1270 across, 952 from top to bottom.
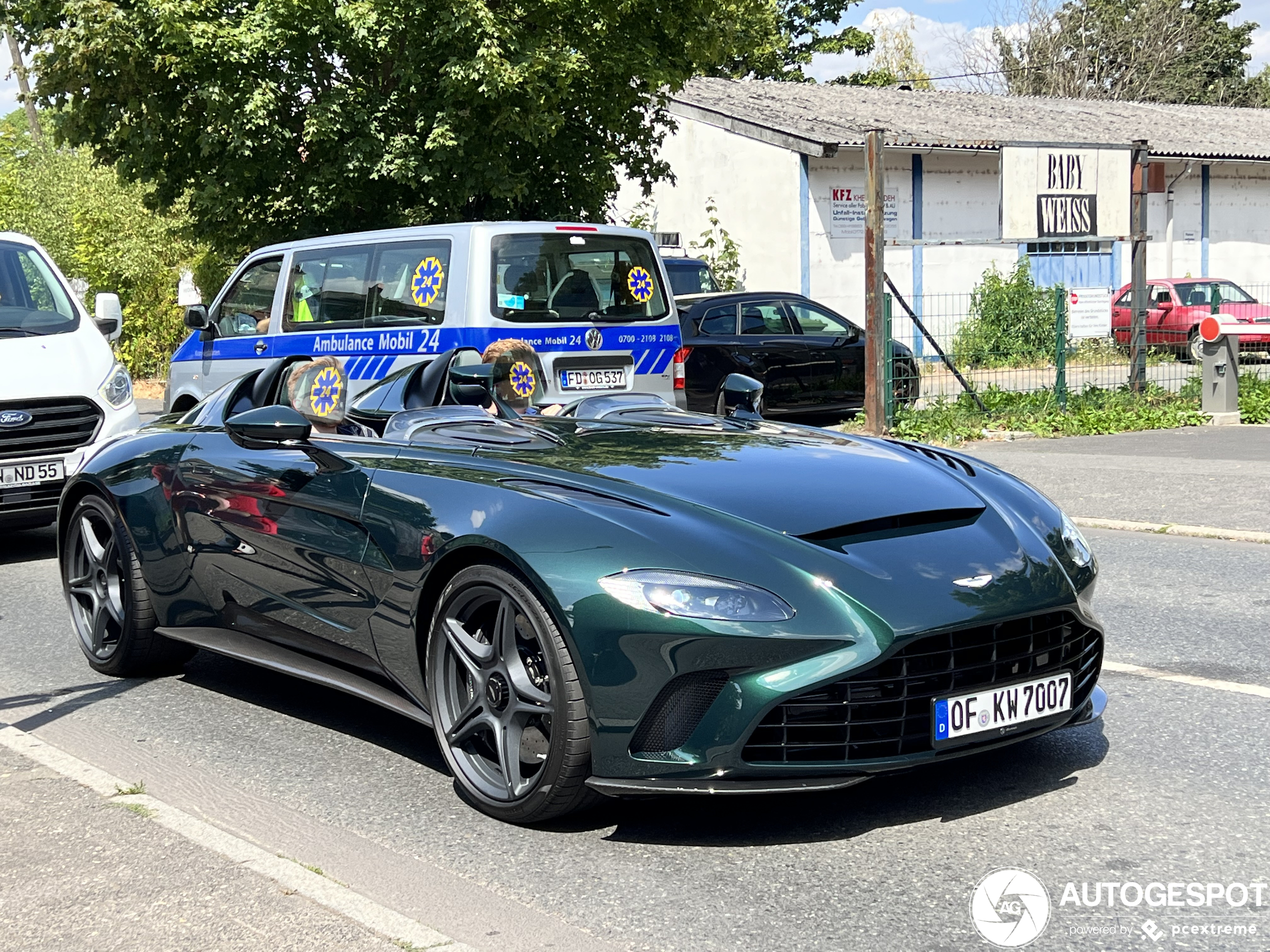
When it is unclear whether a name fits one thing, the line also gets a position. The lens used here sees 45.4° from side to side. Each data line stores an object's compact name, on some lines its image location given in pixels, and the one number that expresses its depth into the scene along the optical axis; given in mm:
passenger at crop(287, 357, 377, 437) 5742
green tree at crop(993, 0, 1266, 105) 61062
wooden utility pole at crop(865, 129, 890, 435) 15336
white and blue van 10727
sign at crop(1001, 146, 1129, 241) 17438
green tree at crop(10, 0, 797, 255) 16594
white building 27891
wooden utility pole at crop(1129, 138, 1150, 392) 16812
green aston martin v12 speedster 3836
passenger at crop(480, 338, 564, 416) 6215
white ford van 9250
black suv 16953
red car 23125
